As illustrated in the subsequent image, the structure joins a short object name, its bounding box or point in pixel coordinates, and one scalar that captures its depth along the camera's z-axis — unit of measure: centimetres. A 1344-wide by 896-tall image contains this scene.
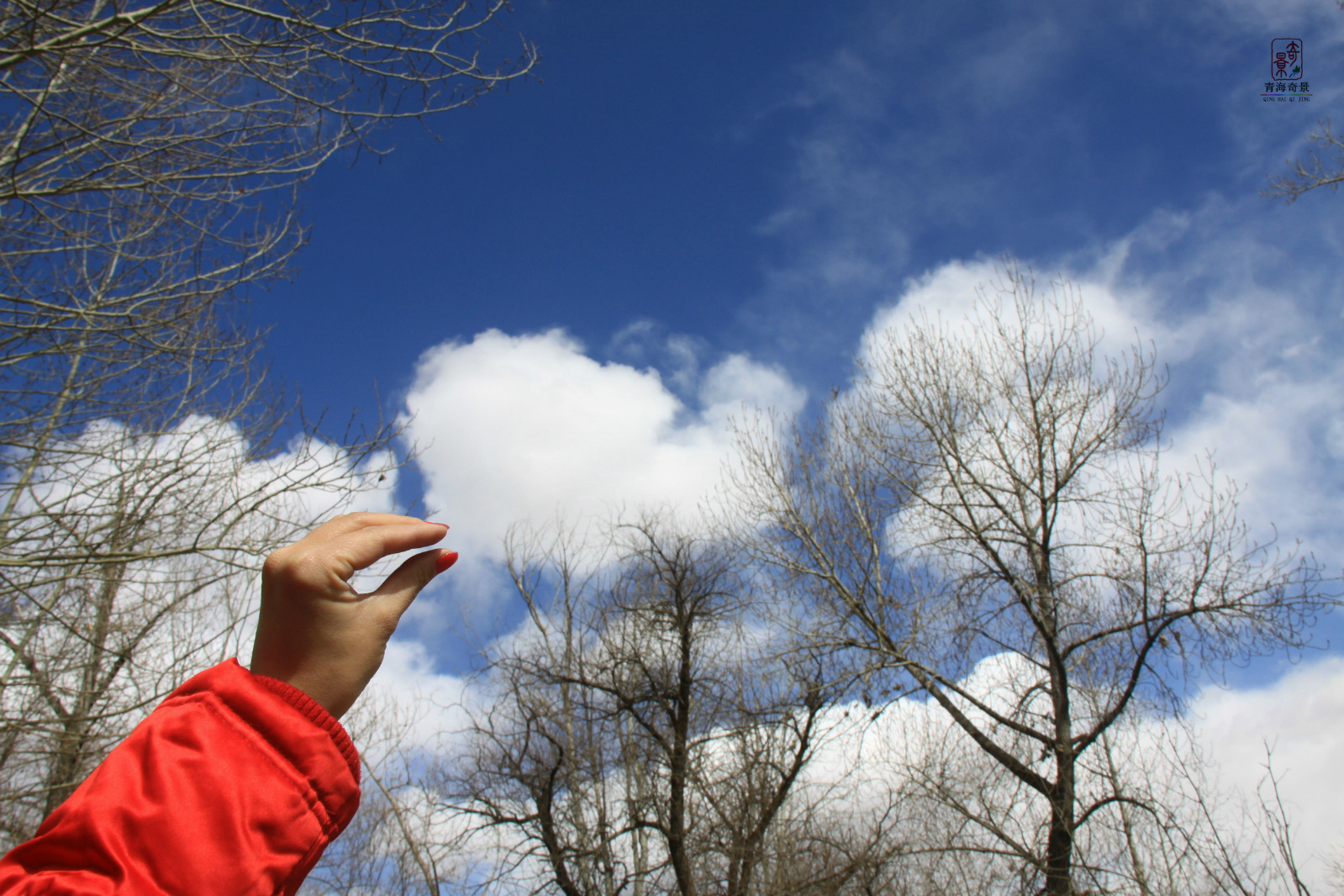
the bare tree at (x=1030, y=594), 770
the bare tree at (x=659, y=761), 1028
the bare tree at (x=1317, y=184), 698
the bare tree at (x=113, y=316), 317
